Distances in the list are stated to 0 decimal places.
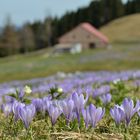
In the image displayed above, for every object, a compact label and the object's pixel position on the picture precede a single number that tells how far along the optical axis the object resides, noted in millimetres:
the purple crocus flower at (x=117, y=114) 2988
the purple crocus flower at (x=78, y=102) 3178
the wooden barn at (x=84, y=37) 112000
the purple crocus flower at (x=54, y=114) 3158
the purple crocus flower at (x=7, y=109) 3963
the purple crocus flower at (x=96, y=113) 2939
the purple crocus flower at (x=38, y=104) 4074
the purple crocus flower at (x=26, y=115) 2990
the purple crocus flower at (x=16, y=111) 3302
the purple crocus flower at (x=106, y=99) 4879
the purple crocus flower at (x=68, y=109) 3166
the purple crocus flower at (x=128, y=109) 2994
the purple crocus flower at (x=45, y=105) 4020
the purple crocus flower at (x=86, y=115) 2977
